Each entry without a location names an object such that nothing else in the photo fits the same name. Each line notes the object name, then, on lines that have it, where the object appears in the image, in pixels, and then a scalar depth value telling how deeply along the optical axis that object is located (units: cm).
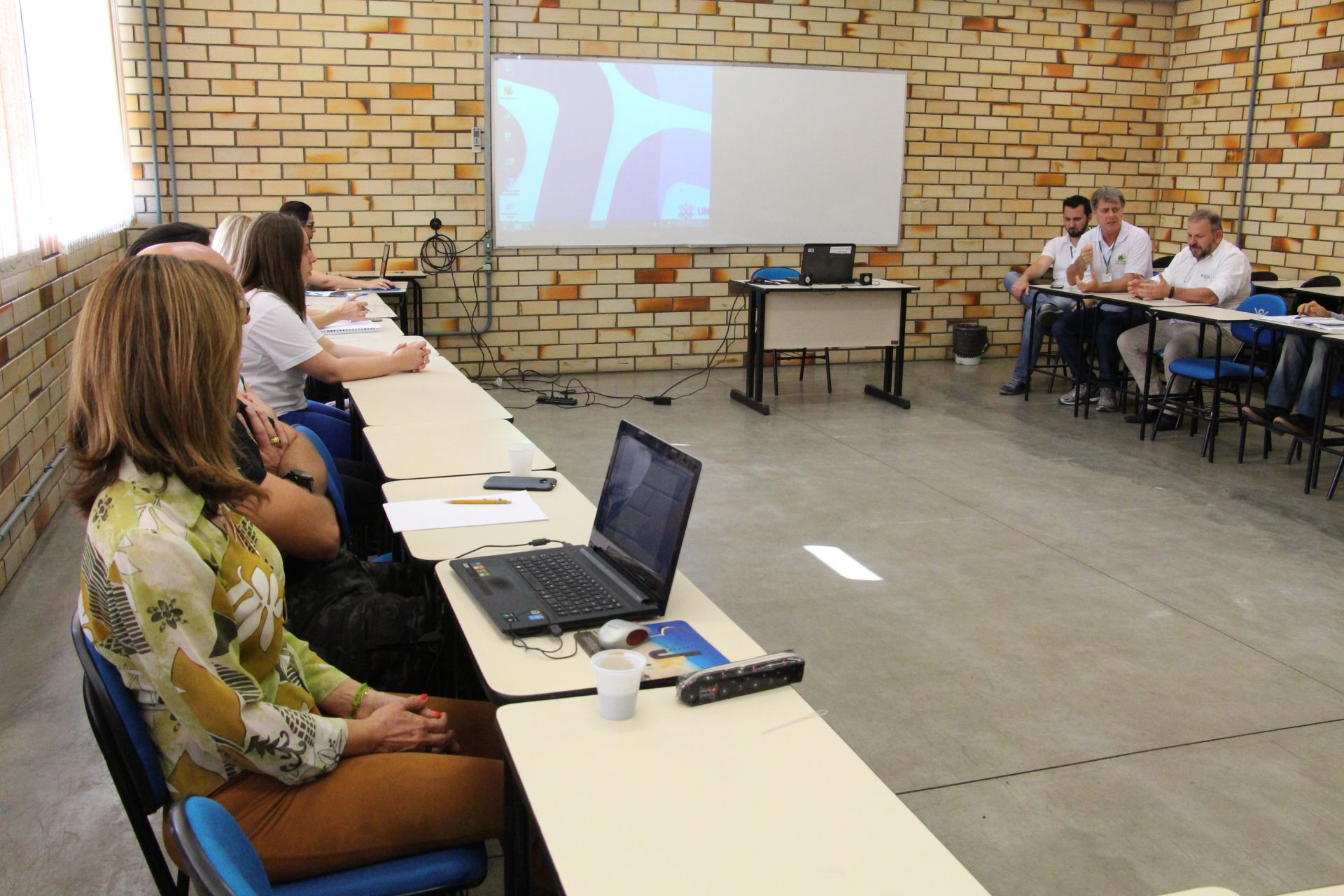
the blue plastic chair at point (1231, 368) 570
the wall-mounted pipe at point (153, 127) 679
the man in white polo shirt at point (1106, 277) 690
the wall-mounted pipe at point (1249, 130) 799
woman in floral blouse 142
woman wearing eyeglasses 605
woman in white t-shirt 359
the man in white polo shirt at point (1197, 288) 632
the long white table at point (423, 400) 346
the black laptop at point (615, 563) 182
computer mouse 172
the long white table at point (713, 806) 119
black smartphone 264
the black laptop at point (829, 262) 684
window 405
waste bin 858
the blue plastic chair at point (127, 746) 144
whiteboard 761
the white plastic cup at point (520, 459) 270
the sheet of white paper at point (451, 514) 235
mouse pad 166
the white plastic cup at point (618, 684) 149
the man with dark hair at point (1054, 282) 743
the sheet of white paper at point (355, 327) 508
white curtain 389
